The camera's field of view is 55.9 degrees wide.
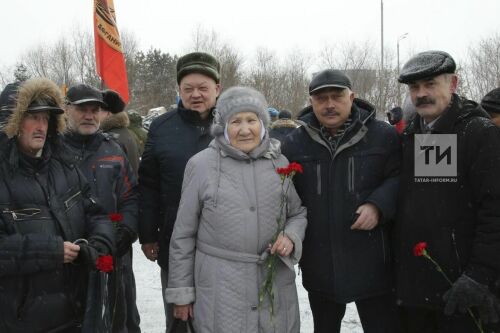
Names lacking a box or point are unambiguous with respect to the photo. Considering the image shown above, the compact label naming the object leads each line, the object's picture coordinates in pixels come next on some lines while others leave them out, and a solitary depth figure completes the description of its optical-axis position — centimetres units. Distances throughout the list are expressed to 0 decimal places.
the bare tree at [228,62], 3647
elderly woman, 258
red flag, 746
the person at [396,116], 631
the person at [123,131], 544
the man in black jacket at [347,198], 279
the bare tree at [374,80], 3127
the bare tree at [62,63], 4041
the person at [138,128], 733
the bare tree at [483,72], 2353
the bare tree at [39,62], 4162
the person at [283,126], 798
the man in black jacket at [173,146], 330
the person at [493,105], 380
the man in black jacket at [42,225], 236
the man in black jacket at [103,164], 330
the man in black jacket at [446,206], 238
